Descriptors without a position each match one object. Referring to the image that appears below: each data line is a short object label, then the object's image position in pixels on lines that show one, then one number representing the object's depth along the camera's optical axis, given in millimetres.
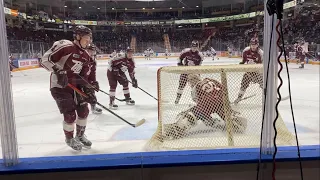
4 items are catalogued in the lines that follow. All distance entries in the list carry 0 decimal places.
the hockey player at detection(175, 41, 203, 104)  3953
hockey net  1888
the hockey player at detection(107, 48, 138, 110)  3953
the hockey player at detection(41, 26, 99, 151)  2045
